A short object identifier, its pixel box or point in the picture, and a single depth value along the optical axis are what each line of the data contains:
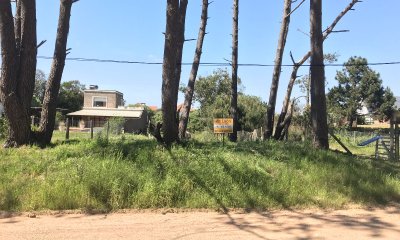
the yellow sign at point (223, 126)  13.50
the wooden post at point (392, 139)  16.88
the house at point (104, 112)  51.81
